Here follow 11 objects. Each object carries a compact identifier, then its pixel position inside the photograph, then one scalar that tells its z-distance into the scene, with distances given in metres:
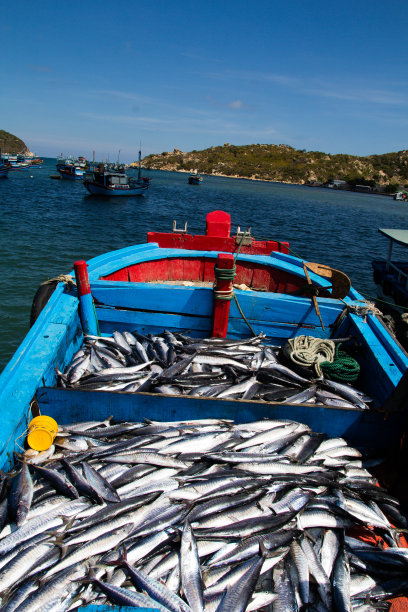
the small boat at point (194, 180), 95.90
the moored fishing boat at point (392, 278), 14.10
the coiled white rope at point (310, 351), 4.91
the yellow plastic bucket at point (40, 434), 3.44
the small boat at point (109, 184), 46.91
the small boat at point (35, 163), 110.60
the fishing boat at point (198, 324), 3.87
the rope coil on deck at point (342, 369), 4.81
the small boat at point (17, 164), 80.78
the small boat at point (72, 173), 71.94
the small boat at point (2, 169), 58.93
